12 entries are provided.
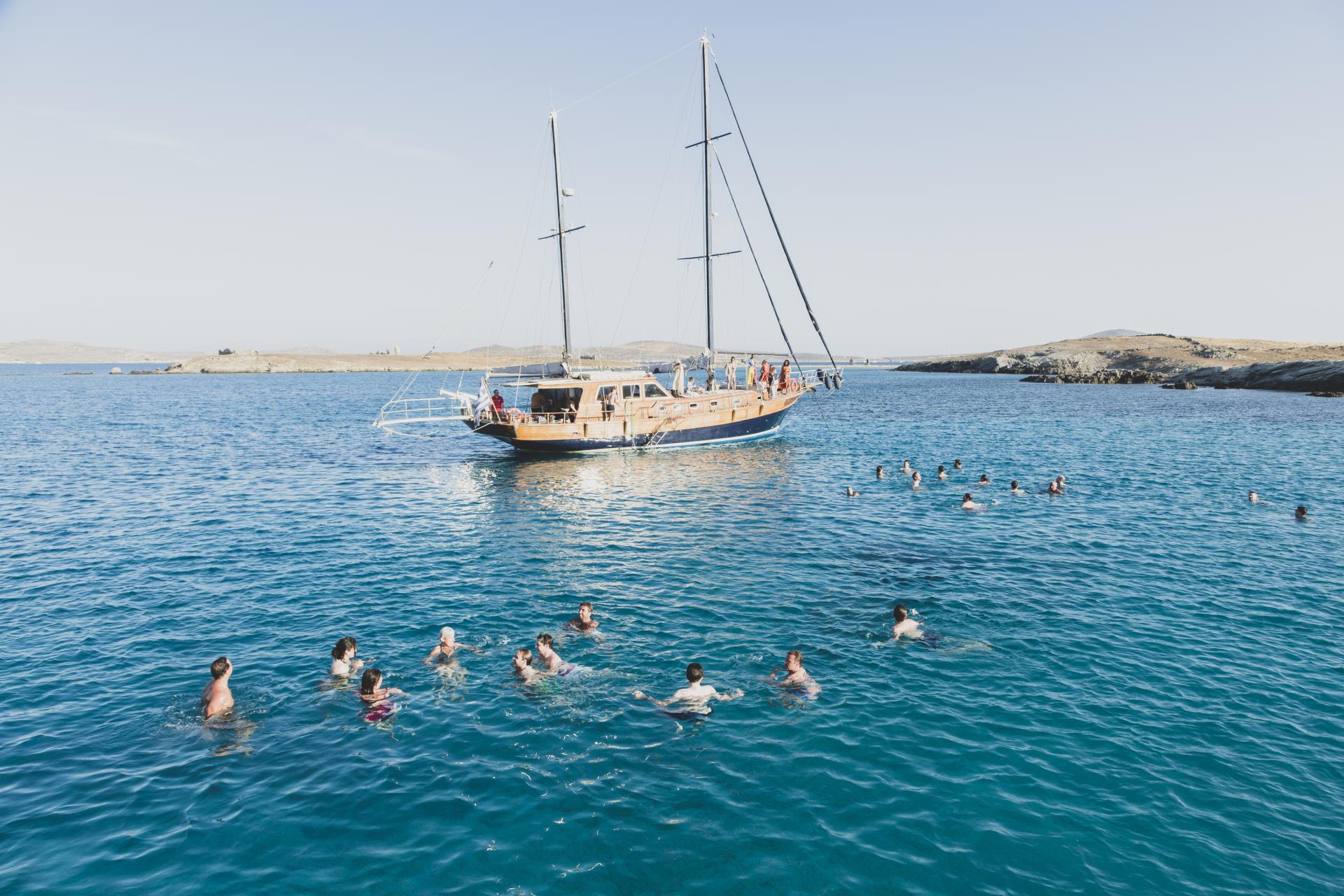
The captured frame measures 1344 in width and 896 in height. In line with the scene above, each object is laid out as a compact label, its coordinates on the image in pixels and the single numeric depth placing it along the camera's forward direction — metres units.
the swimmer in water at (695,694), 12.99
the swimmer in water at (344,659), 14.10
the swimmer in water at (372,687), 13.02
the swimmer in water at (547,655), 14.45
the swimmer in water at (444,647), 15.01
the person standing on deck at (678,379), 45.34
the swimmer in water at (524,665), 14.22
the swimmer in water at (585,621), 16.48
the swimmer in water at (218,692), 12.81
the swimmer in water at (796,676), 13.86
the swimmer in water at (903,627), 16.20
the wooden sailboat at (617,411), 42.09
